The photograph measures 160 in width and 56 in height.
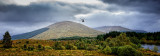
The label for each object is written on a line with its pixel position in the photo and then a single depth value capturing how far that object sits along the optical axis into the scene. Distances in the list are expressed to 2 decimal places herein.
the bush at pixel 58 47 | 45.63
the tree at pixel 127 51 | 29.00
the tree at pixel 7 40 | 40.28
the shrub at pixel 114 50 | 34.93
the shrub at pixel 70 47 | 47.12
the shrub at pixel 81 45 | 50.50
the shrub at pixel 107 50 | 35.36
